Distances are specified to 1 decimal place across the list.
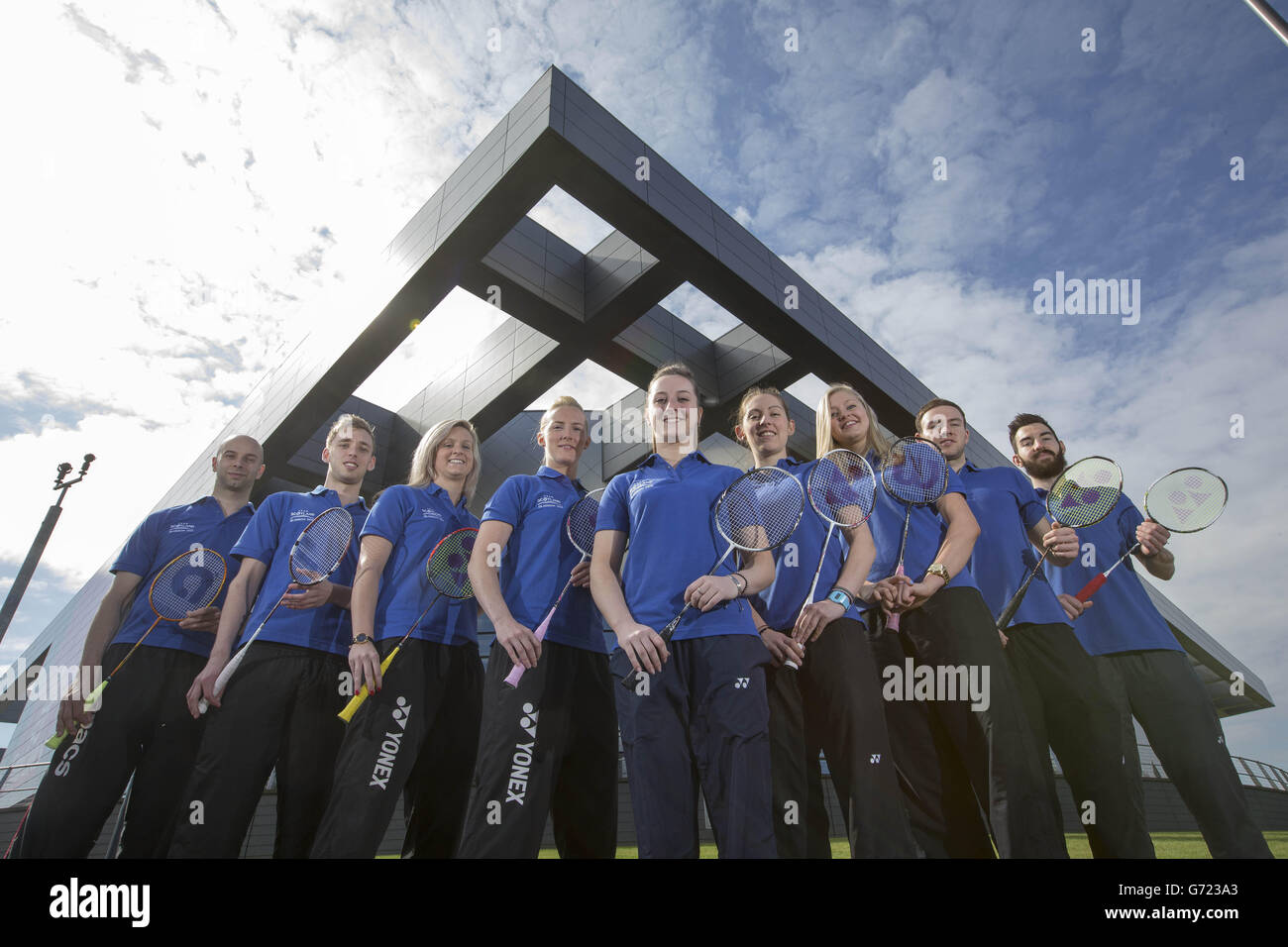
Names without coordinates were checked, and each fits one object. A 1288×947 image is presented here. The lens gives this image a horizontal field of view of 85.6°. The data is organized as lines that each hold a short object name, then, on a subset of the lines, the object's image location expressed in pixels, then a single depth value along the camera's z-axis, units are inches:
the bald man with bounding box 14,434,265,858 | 129.1
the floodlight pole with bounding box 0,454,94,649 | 394.6
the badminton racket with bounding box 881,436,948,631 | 132.5
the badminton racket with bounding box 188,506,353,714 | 133.7
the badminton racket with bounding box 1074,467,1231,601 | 141.0
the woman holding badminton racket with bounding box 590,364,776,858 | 88.5
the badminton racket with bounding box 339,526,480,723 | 128.2
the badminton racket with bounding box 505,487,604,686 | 124.1
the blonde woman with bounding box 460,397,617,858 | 97.4
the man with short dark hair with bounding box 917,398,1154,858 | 113.0
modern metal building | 291.4
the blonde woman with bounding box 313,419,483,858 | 104.2
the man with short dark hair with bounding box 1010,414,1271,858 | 118.6
